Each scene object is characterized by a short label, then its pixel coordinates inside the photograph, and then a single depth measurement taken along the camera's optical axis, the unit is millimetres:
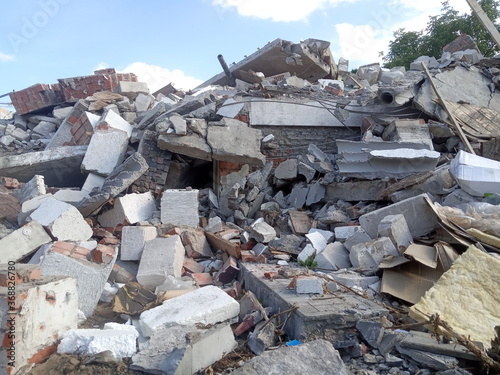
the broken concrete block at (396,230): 4164
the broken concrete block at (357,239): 4471
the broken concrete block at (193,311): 3174
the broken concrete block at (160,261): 4242
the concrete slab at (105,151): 6258
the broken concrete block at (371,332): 2820
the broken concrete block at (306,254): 4578
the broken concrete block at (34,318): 2631
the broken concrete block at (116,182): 5356
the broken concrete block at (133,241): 4664
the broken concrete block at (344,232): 4828
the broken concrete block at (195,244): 5000
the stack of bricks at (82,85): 9508
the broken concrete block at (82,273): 3674
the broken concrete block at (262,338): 2969
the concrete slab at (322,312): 2924
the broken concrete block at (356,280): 3678
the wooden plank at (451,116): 6014
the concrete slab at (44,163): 6498
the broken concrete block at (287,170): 6641
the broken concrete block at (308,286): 3355
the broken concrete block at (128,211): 5453
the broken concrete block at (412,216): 4332
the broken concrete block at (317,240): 4746
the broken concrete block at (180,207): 5520
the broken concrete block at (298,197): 6164
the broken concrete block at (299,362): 2371
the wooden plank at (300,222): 5375
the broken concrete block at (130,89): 9008
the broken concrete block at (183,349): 2623
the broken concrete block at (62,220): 4734
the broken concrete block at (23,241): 4328
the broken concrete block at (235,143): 6211
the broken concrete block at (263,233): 5078
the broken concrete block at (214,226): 5383
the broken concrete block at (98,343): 2864
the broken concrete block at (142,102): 8423
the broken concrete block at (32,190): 5689
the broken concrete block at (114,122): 6613
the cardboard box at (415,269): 3551
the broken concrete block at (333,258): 4371
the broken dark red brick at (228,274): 4469
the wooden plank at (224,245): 4781
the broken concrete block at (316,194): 6074
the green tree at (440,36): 17617
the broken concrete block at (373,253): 4062
